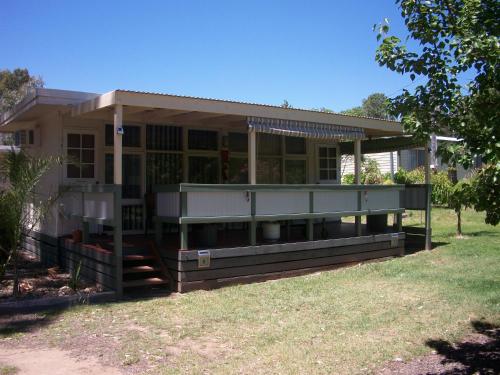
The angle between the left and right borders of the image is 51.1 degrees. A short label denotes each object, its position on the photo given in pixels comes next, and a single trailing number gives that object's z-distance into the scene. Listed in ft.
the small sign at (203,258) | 28.14
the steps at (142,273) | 28.07
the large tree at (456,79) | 13.97
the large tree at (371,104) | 235.87
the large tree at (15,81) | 126.21
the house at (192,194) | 28.50
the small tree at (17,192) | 26.61
